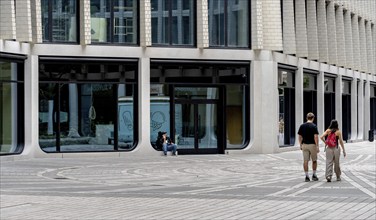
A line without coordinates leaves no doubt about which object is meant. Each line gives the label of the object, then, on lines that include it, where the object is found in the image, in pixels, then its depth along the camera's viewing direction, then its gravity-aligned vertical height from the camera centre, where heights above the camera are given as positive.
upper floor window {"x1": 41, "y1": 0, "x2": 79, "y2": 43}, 31.64 +3.84
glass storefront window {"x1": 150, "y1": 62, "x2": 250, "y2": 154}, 34.00 +0.22
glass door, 34.41 -0.80
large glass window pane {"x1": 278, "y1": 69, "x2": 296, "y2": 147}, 37.94 +0.09
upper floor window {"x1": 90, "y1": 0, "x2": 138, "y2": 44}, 32.62 +3.91
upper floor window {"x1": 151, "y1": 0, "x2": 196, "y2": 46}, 33.72 +3.97
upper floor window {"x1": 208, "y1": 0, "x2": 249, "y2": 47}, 34.66 +4.00
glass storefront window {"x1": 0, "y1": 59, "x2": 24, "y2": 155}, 30.06 +0.18
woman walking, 19.88 -0.98
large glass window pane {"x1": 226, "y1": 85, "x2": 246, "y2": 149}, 35.25 -0.36
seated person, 33.25 -1.48
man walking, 20.17 -0.88
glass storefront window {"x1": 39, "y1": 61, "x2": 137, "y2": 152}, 31.97 +0.19
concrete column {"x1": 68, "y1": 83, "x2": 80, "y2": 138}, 32.31 -0.05
